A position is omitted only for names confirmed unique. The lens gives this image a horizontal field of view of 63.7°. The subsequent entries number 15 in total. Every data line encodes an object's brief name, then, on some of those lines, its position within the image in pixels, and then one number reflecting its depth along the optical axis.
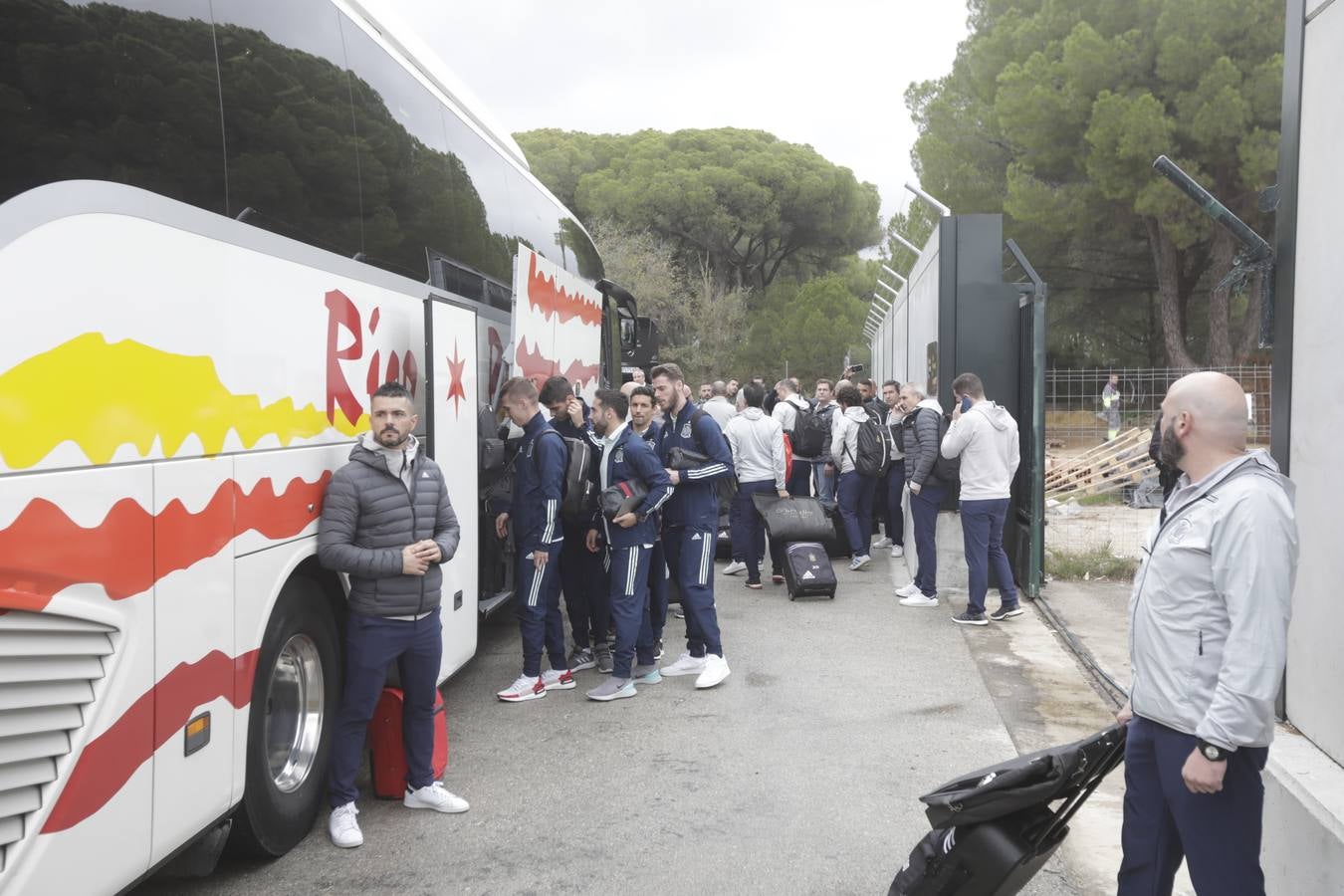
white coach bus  2.68
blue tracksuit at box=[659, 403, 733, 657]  6.60
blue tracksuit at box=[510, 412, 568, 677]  6.15
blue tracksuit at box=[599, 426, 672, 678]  6.26
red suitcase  4.72
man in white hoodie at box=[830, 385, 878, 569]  10.70
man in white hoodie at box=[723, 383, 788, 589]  10.09
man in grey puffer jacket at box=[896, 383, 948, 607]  8.85
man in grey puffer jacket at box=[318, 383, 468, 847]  4.21
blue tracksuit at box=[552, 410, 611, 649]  6.96
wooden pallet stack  16.11
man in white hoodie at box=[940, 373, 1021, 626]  8.07
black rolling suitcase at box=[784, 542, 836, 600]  9.30
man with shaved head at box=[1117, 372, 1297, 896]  2.57
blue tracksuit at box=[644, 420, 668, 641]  6.93
